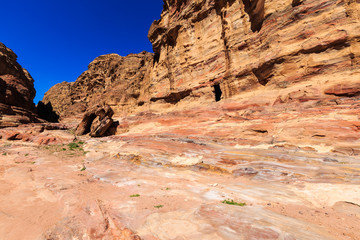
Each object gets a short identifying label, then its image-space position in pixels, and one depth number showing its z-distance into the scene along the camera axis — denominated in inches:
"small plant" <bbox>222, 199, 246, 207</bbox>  229.0
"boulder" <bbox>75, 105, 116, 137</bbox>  1000.9
